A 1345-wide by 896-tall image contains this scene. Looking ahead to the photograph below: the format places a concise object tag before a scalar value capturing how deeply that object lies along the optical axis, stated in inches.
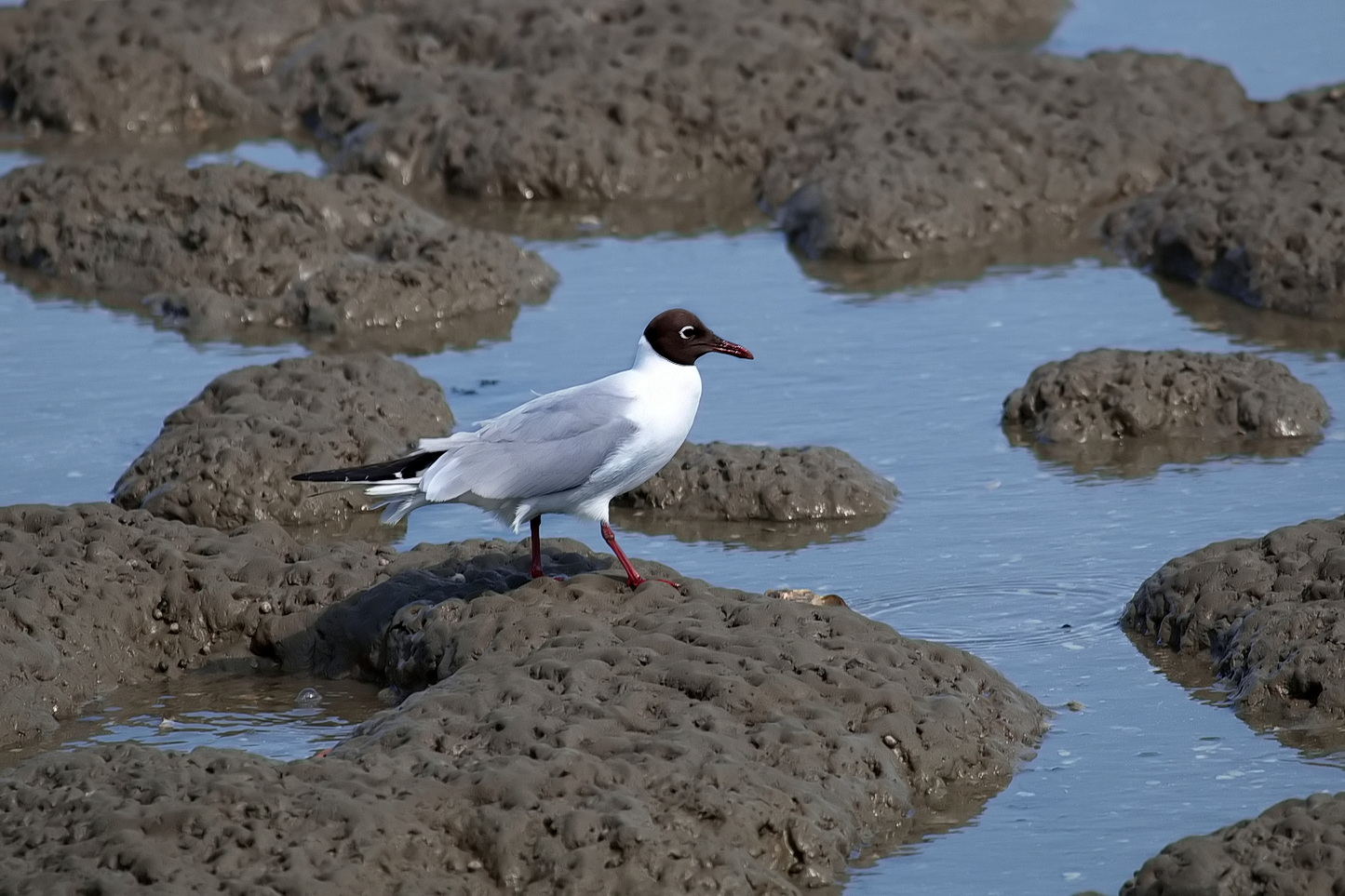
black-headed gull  560.4
